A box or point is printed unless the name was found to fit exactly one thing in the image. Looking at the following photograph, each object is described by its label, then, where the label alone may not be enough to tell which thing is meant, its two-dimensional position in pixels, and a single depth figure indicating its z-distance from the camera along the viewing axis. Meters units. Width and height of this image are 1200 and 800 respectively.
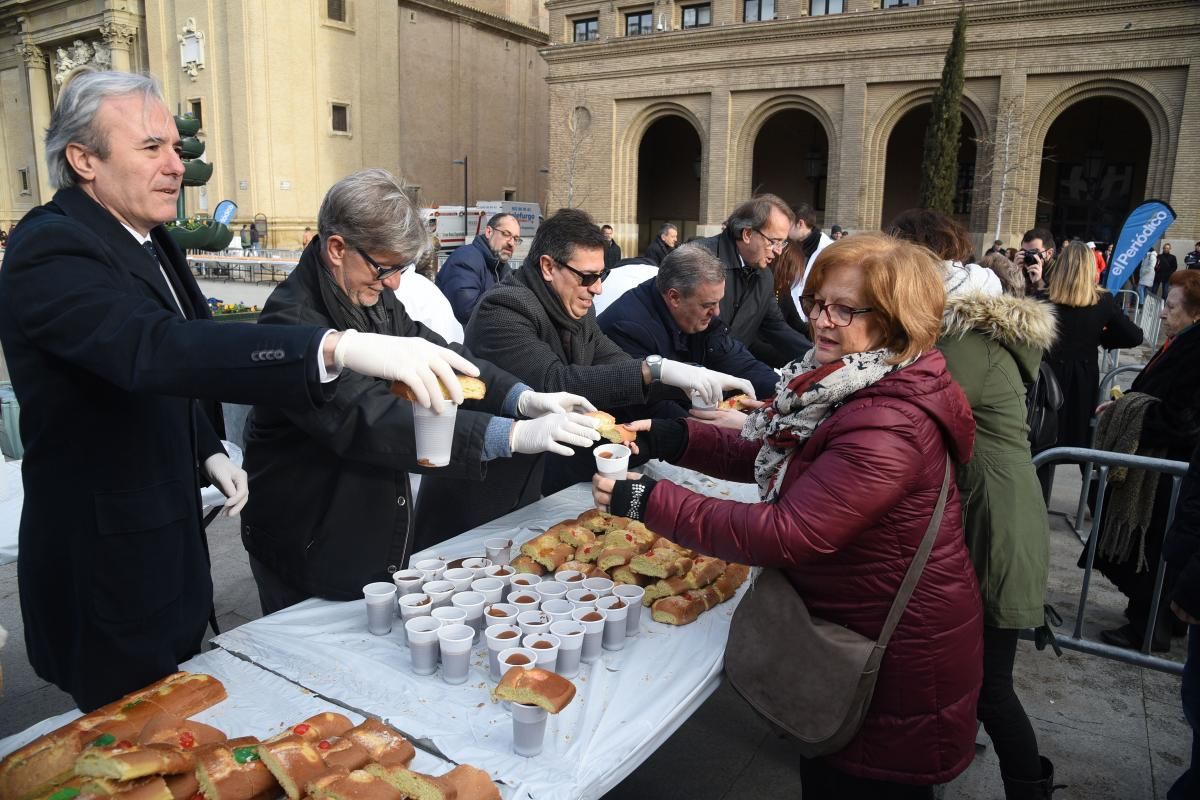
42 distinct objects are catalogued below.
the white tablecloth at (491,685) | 1.75
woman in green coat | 2.70
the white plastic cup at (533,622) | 2.12
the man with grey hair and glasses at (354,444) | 2.33
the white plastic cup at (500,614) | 2.18
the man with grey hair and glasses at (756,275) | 4.77
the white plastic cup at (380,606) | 2.21
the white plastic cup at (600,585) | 2.41
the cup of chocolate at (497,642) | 2.04
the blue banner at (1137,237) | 9.66
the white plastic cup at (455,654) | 1.99
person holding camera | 9.63
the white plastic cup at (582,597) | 2.31
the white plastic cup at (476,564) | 2.57
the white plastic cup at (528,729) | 1.75
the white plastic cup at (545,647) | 2.01
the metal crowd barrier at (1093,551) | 3.70
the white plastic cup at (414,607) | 2.18
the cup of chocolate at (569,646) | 2.08
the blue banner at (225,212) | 16.91
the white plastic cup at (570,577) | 2.52
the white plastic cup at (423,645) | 2.01
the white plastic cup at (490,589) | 2.31
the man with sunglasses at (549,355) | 3.36
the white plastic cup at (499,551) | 2.73
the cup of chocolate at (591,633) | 2.14
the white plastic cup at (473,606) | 2.22
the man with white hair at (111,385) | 1.59
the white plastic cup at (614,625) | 2.22
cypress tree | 23.89
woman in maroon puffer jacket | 1.95
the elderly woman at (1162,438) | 4.40
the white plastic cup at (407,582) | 2.31
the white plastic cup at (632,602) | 2.31
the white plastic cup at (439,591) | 2.27
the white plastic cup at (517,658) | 1.96
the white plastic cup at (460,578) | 2.36
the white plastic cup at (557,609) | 2.20
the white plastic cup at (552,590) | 2.38
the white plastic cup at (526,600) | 2.28
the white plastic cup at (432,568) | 2.42
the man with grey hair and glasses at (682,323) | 3.79
